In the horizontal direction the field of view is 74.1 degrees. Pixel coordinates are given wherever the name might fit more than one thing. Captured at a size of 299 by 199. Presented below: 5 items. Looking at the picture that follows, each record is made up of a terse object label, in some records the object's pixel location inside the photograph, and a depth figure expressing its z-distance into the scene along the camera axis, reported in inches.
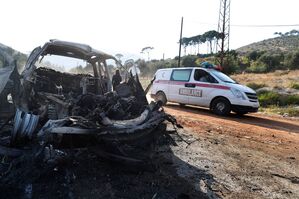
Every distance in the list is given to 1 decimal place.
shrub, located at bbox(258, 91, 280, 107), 388.7
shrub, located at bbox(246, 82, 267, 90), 497.4
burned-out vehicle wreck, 101.9
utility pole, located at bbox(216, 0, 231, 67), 755.7
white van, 273.8
